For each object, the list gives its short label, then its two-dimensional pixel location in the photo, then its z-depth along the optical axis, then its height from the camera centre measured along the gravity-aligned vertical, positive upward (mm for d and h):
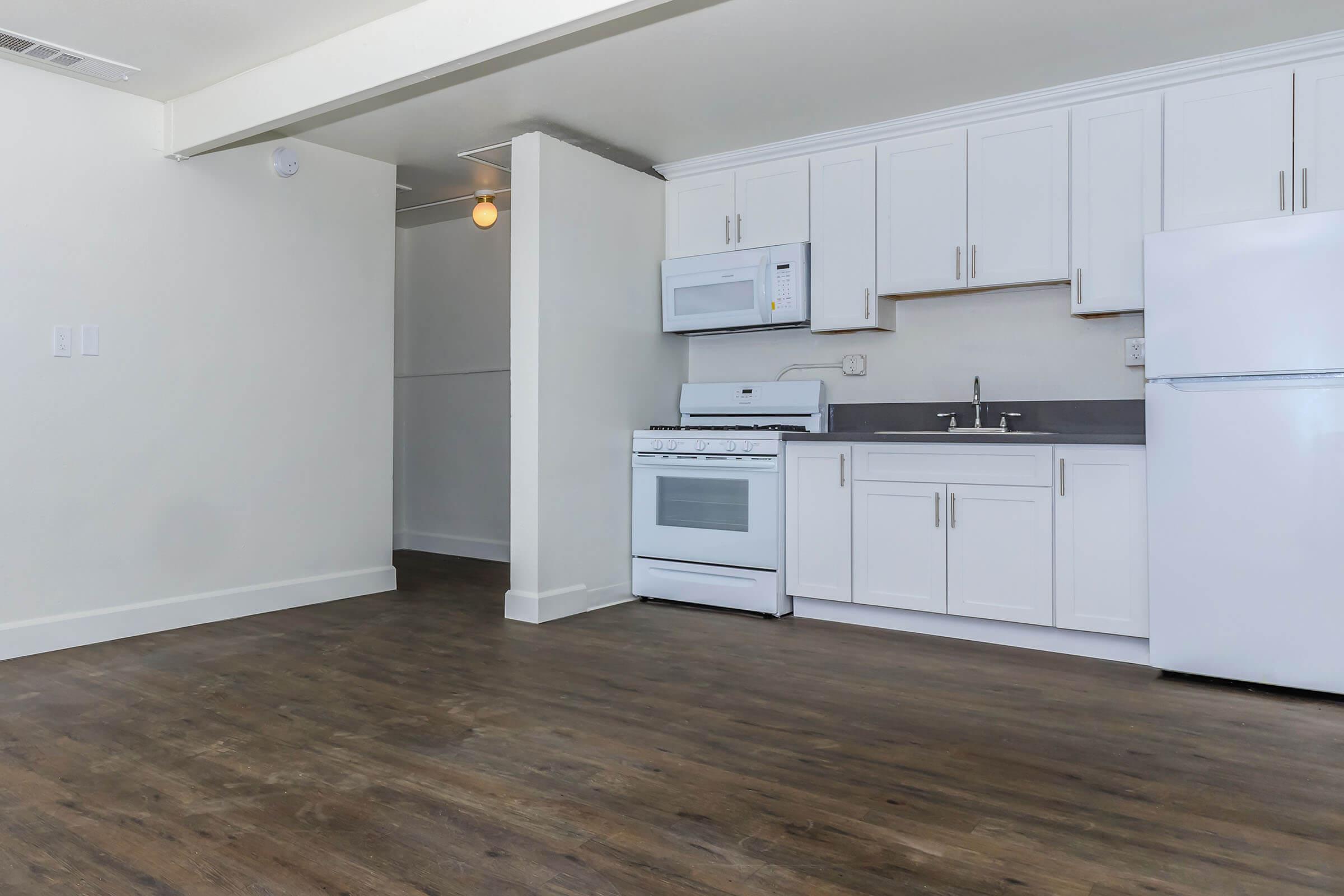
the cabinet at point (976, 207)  3748 +1061
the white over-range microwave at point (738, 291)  4379 +799
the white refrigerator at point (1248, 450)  2875 -16
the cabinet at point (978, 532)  3361 -362
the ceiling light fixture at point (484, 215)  4945 +1300
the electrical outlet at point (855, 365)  4480 +409
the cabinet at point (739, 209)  4441 +1242
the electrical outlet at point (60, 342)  3539 +422
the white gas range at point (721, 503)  4180 -283
